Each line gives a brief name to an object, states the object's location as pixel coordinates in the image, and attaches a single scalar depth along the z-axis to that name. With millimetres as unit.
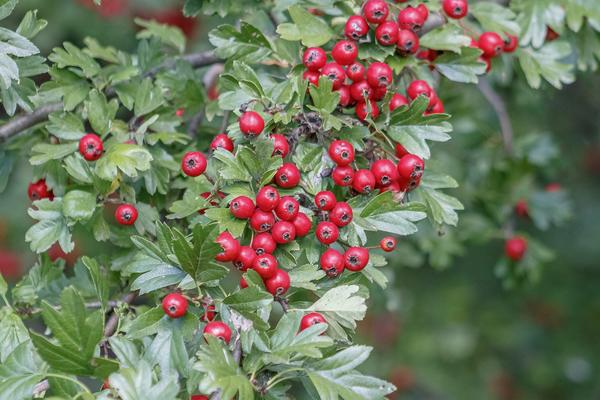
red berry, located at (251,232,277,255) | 889
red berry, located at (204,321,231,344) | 863
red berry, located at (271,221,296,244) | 887
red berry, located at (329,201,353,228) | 897
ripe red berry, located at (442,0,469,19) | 981
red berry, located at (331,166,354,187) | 911
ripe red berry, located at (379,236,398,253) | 917
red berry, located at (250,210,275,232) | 889
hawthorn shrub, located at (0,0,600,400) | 864
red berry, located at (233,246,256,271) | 883
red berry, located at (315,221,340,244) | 895
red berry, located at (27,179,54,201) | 969
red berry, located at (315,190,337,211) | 898
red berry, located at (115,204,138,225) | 935
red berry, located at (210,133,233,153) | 911
